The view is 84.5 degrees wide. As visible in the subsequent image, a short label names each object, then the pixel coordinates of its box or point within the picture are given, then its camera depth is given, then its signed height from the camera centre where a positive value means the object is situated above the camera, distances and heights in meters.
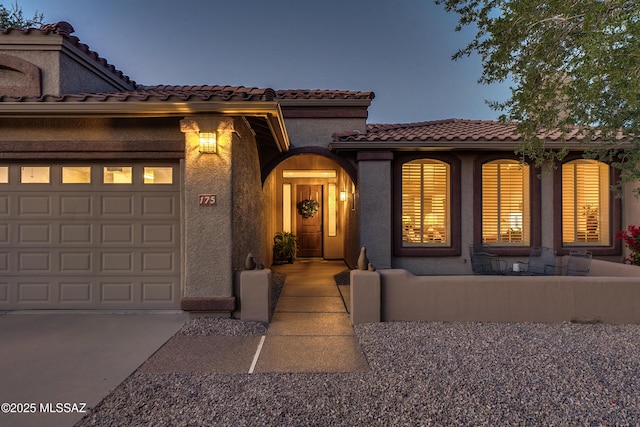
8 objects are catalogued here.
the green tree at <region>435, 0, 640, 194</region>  3.84 +2.01
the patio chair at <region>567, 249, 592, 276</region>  6.56 -0.80
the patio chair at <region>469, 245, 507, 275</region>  6.89 -0.85
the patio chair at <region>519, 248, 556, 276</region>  7.33 -0.87
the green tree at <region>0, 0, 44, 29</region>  15.68 +9.31
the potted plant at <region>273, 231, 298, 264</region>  11.52 -0.93
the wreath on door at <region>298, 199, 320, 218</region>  12.70 +0.45
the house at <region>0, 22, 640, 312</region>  5.34 +0.65
